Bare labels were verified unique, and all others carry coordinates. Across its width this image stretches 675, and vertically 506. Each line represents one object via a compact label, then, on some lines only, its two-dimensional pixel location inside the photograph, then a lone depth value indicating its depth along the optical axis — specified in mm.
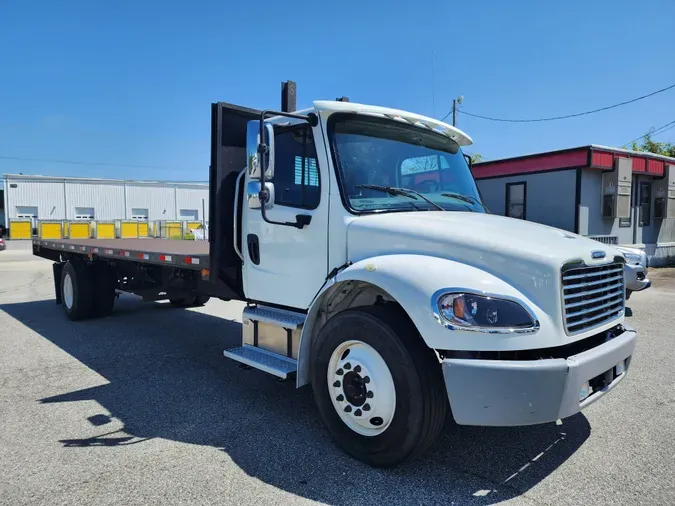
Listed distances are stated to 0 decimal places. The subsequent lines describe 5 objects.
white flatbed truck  2799
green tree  32312
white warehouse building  43031
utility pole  28211
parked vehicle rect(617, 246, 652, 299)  8664
